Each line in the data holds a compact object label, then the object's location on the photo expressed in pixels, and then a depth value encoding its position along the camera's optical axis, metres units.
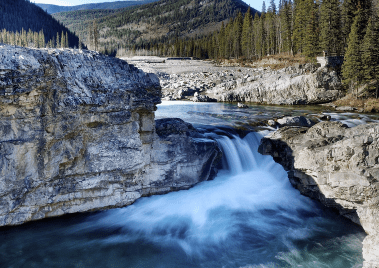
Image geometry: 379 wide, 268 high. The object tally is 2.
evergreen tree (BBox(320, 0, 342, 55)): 38.78
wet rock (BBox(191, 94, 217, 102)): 37.08
